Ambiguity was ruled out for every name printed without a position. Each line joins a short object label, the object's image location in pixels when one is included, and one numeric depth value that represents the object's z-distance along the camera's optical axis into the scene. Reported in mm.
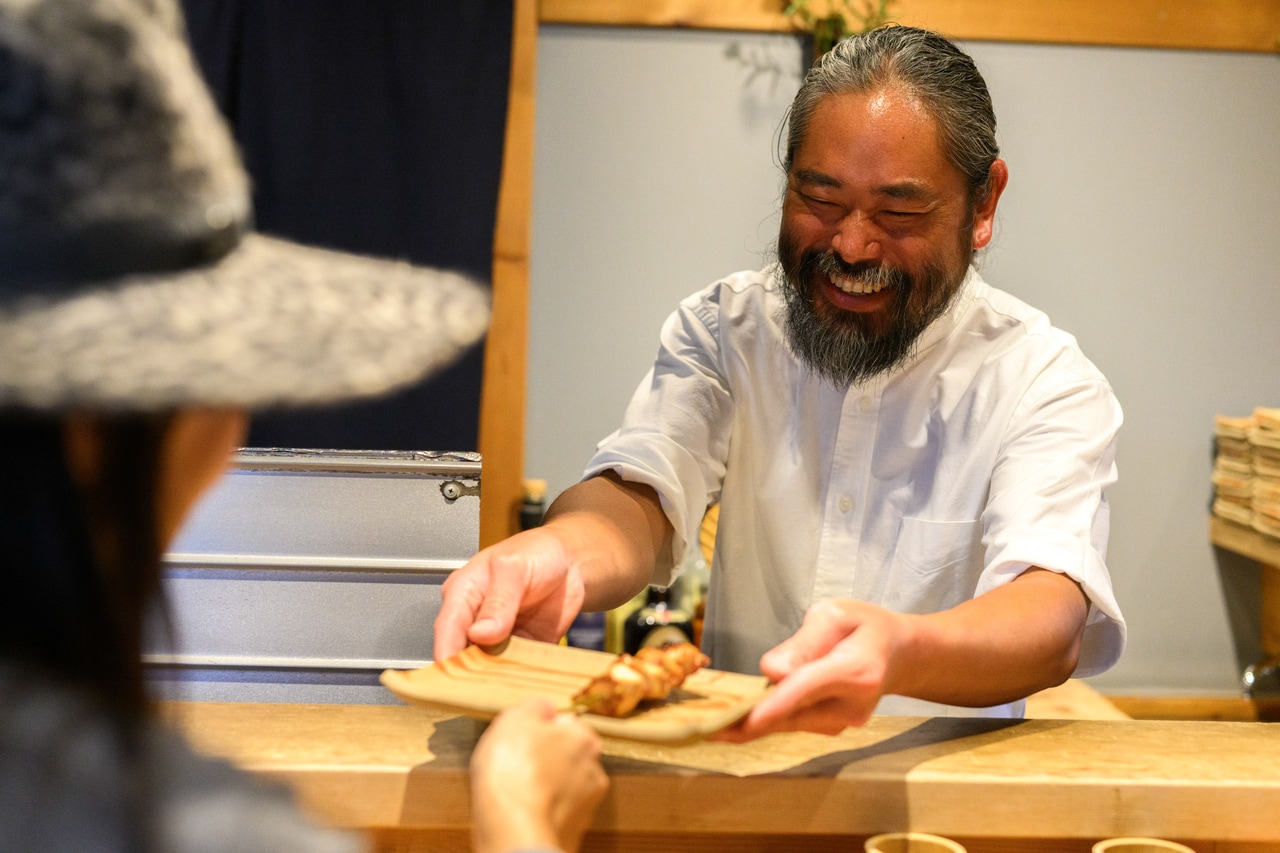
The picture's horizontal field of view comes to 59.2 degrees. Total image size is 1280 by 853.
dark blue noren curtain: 3145
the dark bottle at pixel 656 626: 3168
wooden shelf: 3176
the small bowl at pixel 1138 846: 1210
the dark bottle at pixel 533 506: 3273
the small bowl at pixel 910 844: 1176
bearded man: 1664
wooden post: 3283
